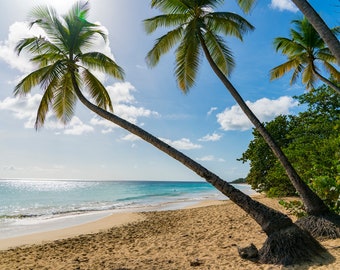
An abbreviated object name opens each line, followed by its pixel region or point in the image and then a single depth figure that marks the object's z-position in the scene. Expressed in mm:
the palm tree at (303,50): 11016
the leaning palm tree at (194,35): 8766
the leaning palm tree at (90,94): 5539
